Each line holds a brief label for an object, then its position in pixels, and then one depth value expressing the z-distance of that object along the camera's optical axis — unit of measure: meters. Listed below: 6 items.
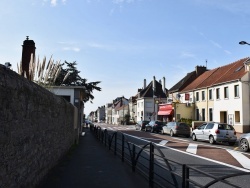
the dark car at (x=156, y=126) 28.50
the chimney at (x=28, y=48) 15.30
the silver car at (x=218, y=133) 16.32
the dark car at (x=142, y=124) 33.81
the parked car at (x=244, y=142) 12.60
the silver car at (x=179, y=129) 23.03
